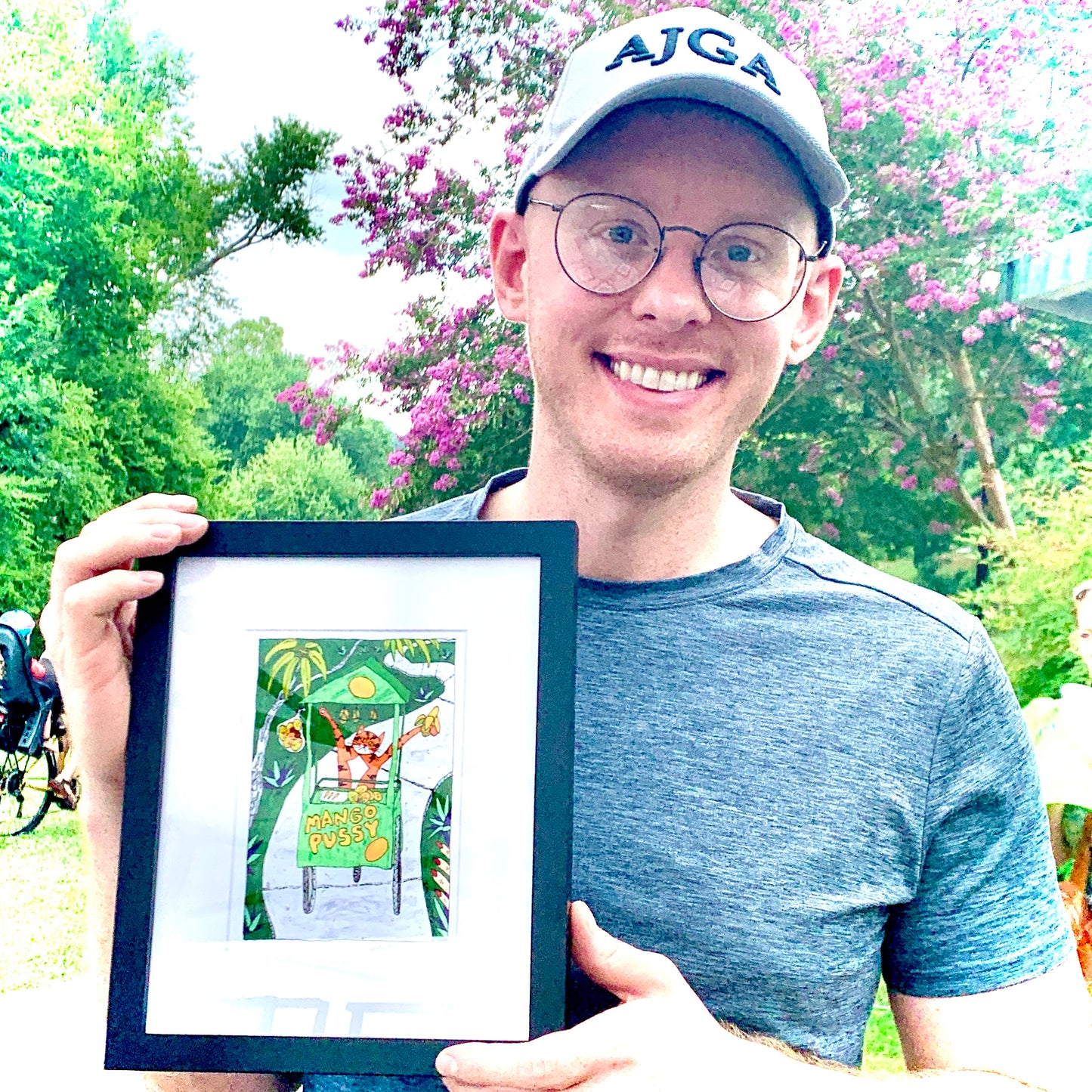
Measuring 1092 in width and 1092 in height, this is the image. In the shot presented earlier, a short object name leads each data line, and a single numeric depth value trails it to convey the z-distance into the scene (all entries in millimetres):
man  790
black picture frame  614
